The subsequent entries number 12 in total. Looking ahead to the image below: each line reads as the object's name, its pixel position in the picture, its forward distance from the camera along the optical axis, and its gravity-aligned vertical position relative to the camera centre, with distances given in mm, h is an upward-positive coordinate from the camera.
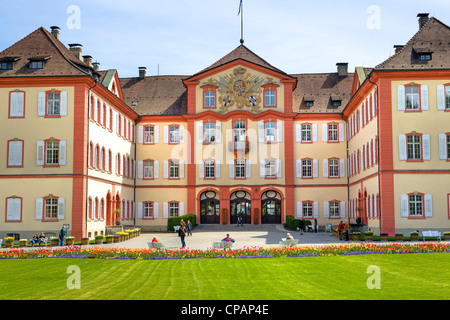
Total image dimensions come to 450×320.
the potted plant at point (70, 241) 37969 -1706
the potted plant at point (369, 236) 38250 -1505
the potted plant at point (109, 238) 39875 -1626
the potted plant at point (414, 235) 37428 -1460
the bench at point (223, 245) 30875 -1637
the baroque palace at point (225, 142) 40969 +5654
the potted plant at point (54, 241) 38031 -1707
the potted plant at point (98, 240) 39188 -1705
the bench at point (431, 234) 38312 -1398
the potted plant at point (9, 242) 36825 -1695
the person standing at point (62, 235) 38031 -1338
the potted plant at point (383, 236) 38344 -1532
